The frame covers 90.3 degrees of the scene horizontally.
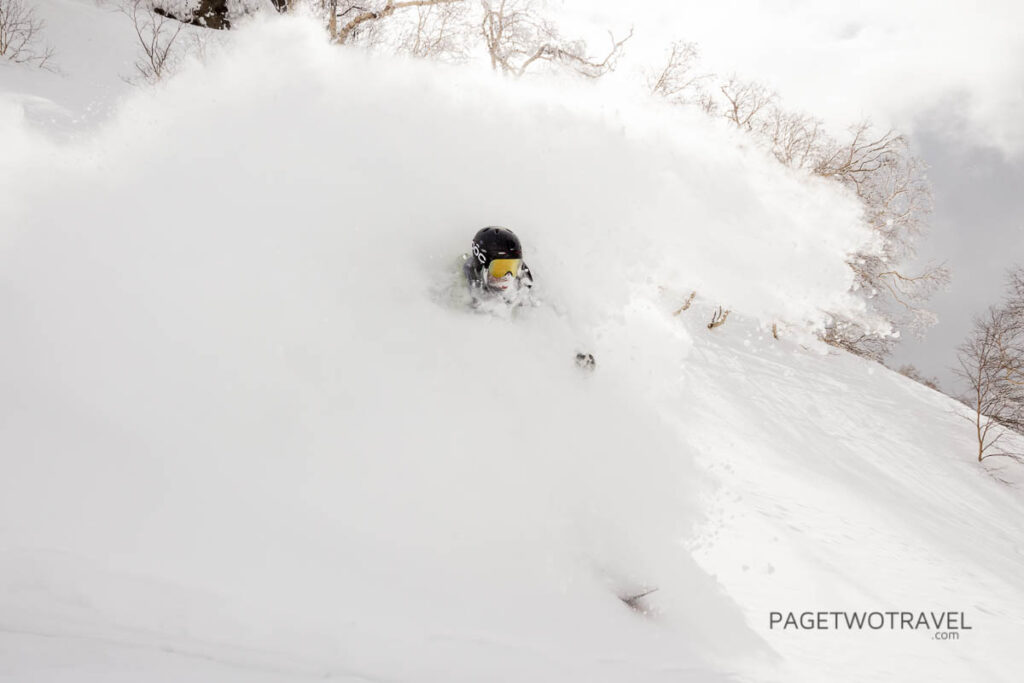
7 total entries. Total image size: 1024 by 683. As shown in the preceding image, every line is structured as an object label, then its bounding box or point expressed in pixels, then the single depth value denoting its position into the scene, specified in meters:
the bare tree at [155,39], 13.13
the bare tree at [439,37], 17.00
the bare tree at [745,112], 16.67
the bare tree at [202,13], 18.19
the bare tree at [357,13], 16.03
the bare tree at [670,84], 16.12
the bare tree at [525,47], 17.34
